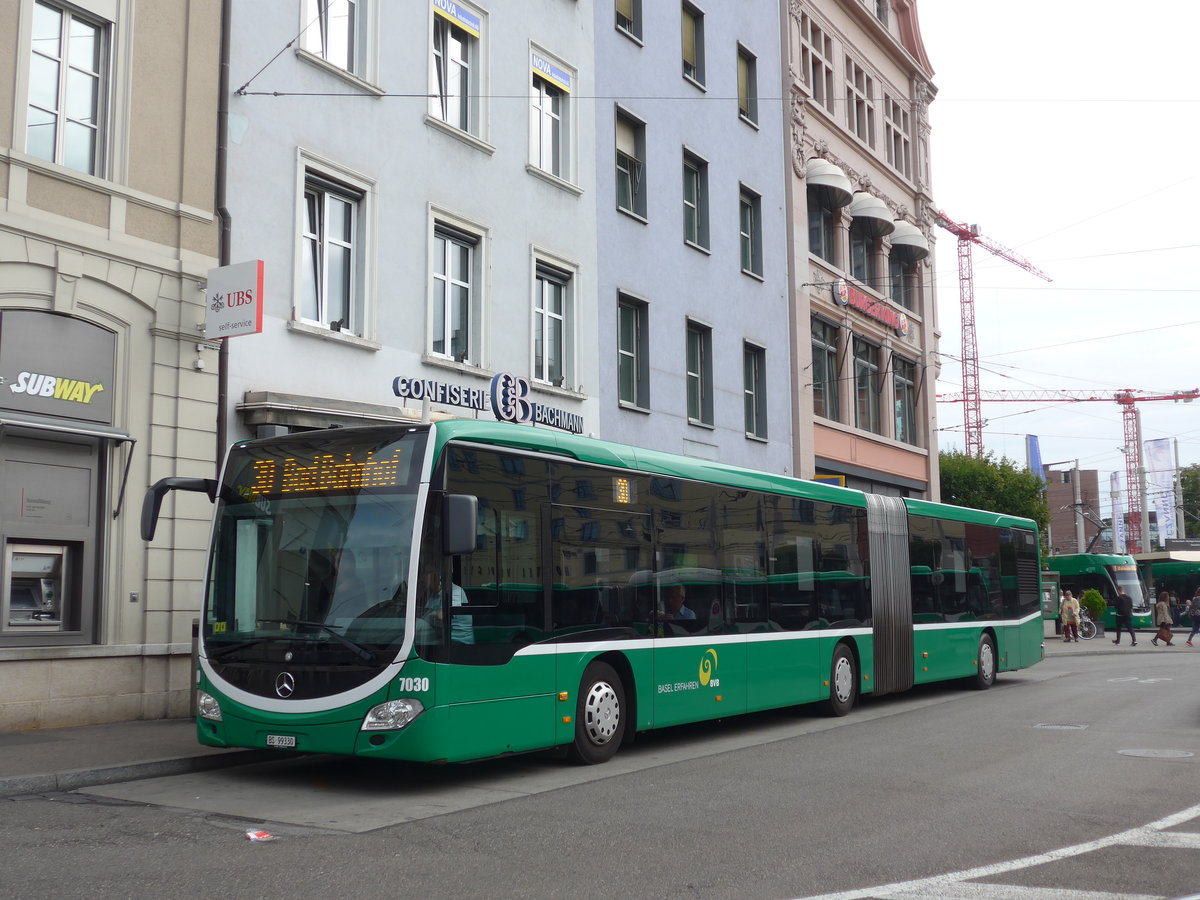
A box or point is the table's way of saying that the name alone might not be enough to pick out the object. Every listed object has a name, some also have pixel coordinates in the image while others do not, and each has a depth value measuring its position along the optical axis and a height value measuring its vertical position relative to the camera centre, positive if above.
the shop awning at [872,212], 33.00 +9.61
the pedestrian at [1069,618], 38.72 -0.83
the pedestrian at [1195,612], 38.44 -0.67
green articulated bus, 9.61 -0.01
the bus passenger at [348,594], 9.69 +0.00
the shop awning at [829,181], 30.83 +9.73
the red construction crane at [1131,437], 99.25 +13.61
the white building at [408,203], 15.98 +5.49
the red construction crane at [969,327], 98.62 +21.19
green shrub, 41.44 -0.42
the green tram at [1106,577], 48.81 +0.47
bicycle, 41.38 -1.11
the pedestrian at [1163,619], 36.38 -0.85
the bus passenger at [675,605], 12.66 -0.12
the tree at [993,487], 53.28 +4.25
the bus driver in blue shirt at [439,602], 9.61 -0.06
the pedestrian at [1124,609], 38.87 -0.58
